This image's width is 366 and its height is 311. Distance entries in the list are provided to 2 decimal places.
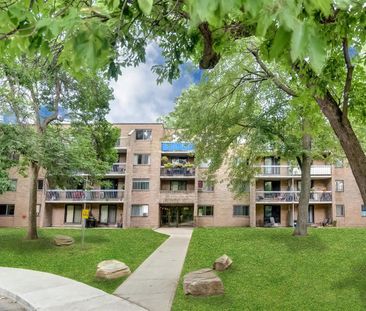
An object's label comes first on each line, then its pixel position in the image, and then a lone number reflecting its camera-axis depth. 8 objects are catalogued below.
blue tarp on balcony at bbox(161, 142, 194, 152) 38.61
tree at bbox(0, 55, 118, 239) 16.05
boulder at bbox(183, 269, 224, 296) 9.13
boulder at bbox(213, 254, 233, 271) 12.13
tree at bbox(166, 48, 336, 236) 17.28
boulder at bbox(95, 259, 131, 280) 11.40
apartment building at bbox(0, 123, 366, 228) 36.56
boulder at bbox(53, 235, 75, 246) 18.20
